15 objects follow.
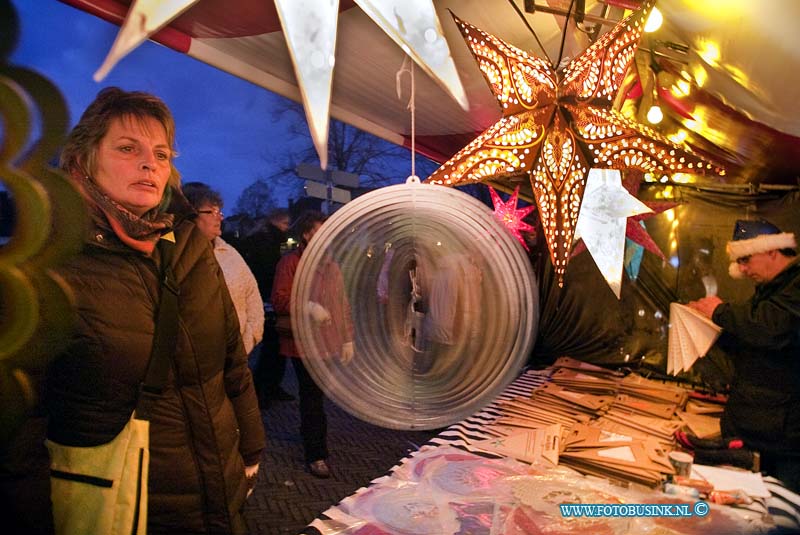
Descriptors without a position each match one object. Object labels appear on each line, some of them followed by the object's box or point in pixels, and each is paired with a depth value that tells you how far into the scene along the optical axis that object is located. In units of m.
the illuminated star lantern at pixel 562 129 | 1.66
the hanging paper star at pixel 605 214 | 3.17
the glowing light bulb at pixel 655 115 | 3.98
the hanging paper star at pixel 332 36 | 1.22
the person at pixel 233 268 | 2.83
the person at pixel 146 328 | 1.31
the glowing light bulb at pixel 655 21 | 2.42
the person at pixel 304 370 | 3.31
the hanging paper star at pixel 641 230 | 4.19
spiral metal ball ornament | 1.50
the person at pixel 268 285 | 4.91
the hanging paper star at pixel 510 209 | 4.34
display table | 1.94
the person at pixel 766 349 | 2.79
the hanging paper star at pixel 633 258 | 5.30
